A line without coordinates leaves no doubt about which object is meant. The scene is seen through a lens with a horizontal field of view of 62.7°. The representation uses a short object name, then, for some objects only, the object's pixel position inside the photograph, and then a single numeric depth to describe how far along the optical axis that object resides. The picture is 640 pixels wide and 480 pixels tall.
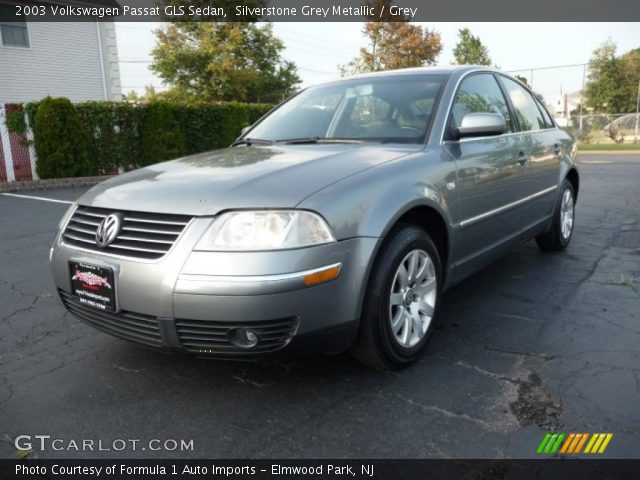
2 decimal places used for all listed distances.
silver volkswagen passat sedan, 2.16
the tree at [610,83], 35.84
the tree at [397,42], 27.92
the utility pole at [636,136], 26.55
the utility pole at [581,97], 27.75
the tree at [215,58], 29.05
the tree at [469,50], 32.91
